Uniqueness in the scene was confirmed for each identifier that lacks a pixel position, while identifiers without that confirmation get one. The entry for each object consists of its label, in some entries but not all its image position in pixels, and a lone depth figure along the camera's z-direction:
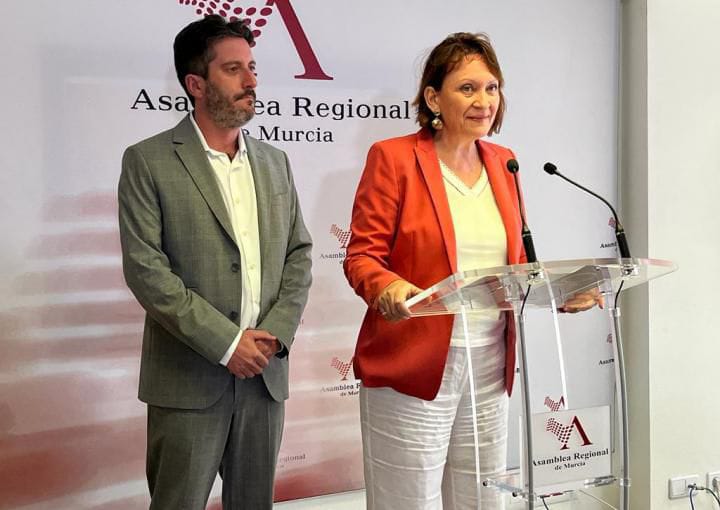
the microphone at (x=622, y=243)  1.63
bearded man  2.11
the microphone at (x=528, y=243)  1.58
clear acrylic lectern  1.50
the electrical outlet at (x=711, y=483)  3.64
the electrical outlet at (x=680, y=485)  3.55
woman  1.93
